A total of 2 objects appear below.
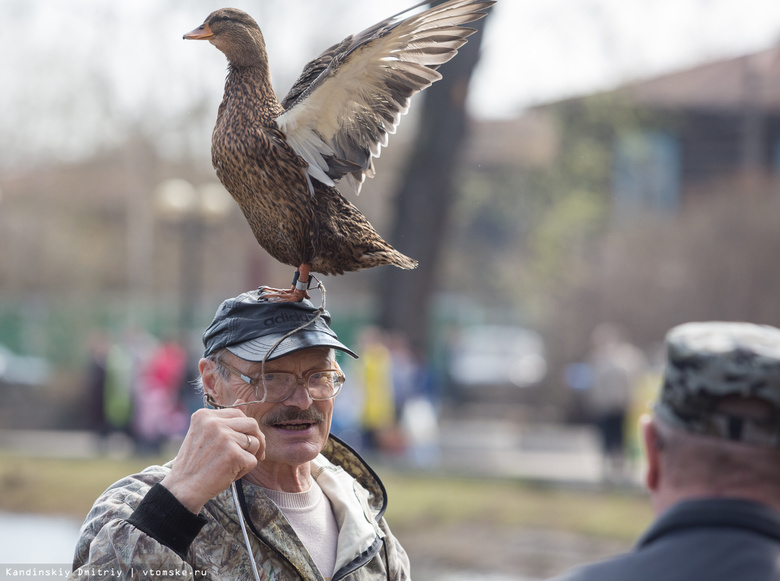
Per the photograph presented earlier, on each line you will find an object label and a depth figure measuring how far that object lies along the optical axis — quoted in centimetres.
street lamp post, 3475
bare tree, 2827
